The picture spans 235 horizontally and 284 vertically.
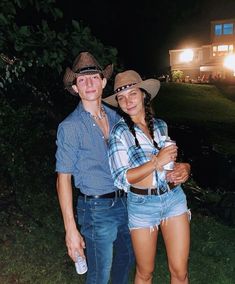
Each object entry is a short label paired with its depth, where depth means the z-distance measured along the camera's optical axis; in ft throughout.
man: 6.03
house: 85.09
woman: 6.07
